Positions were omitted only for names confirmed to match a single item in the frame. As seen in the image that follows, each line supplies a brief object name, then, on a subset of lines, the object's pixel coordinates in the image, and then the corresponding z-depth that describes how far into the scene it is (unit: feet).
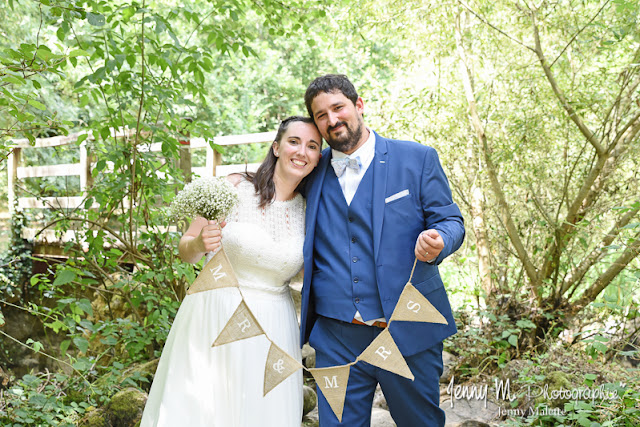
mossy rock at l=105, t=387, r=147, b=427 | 10.88
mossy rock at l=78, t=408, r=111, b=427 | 10.79
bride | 7.70
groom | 7.52
